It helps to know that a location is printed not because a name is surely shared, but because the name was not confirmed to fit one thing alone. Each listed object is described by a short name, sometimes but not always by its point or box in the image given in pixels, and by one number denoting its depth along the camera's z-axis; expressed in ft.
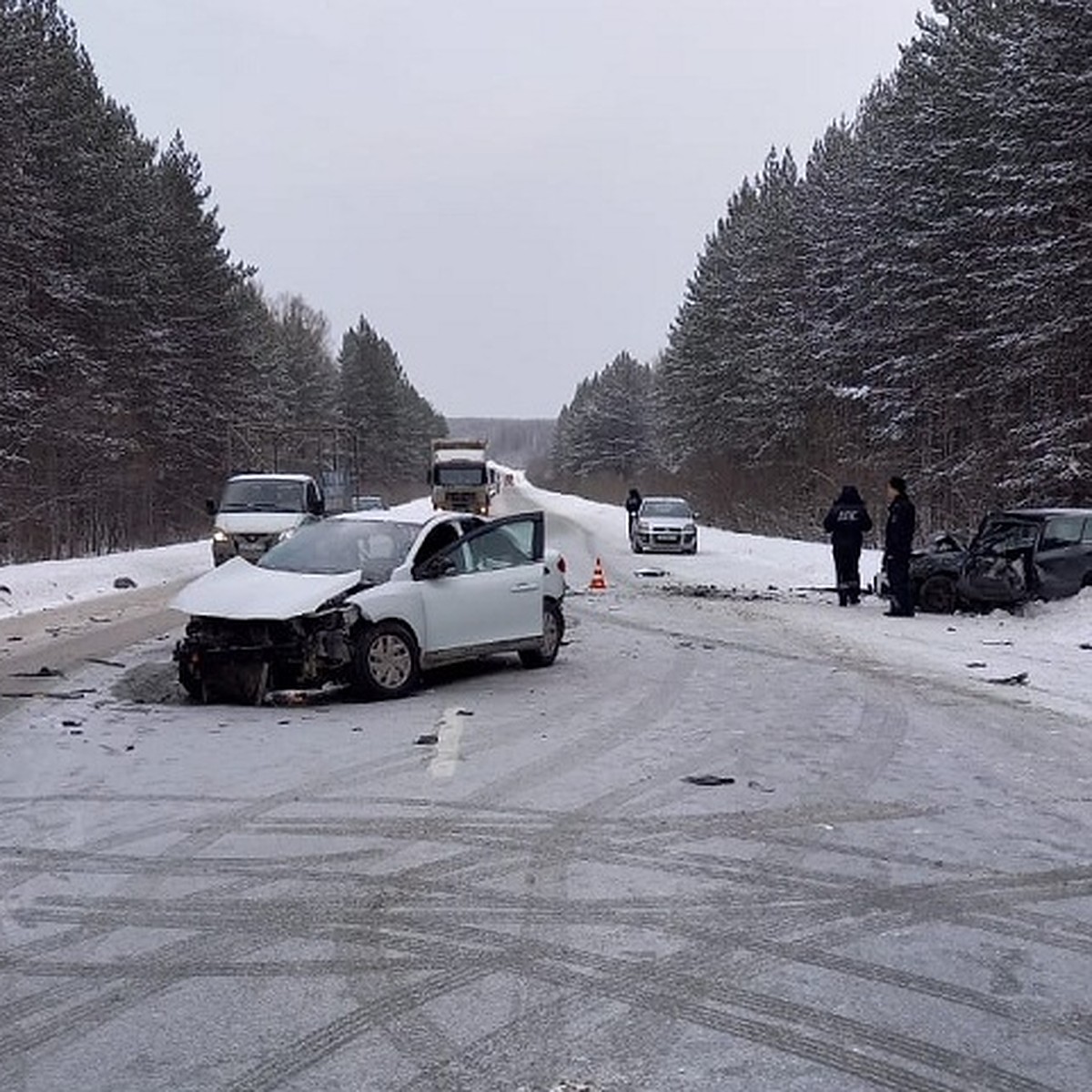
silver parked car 118.21
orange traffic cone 74.83
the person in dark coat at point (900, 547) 58.95
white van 82.07
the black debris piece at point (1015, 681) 39.04
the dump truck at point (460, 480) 169.48
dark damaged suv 56.54
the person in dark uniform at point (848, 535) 64.95
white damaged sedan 34.42
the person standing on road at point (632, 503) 132.03
